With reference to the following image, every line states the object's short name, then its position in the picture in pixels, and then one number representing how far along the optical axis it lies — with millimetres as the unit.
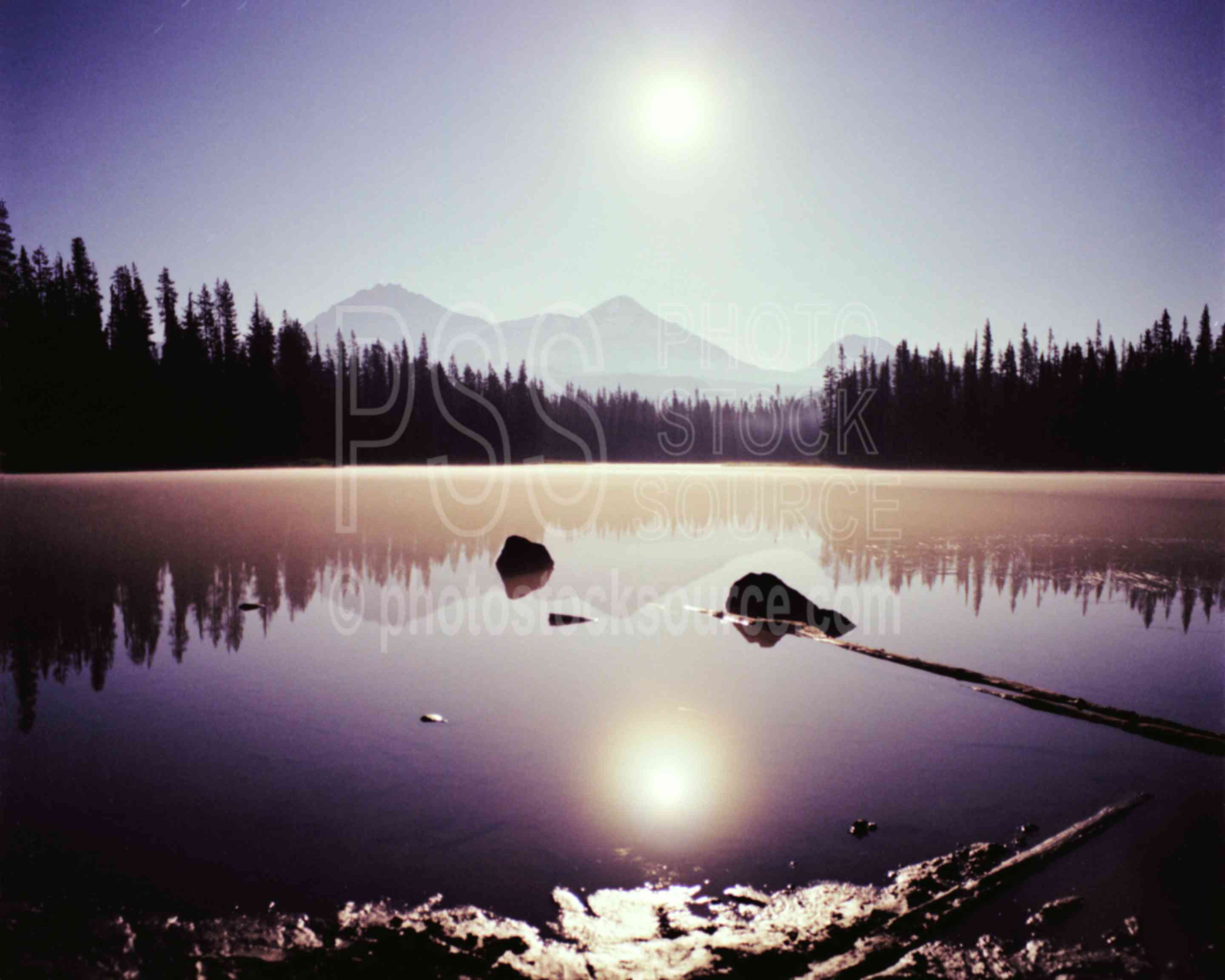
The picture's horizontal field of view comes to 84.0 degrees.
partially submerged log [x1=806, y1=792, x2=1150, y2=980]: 3174
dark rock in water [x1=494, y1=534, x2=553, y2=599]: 14492
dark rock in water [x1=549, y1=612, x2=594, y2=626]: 10586
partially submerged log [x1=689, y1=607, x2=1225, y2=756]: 5602
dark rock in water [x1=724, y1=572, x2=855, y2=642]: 10250
